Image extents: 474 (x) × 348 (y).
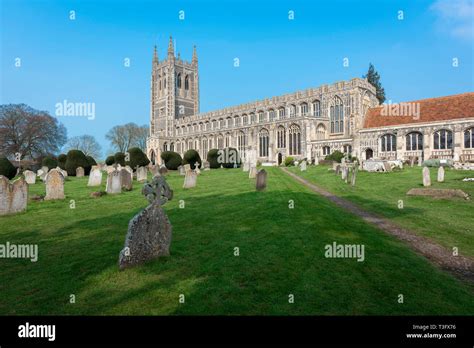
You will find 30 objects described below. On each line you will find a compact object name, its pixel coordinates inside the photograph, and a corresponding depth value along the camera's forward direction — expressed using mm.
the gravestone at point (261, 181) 13531
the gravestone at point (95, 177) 16733
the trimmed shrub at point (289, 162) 42094
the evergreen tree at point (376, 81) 61031
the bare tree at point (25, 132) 43188
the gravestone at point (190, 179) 15484
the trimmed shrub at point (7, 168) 23420
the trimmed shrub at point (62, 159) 32988
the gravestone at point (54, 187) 11984
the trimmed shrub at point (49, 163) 32984
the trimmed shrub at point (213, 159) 39462
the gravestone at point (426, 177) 14850
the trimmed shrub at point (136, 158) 33062
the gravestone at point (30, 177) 20011
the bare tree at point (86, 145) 75688
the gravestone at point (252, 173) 20353
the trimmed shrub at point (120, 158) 36531
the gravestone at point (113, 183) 13586
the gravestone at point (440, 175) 16430
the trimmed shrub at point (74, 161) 28341
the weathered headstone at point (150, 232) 5016
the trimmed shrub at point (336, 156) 34944
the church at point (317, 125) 33000
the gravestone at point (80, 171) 27109
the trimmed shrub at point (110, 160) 40866
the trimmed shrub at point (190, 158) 36812
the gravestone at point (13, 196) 9477
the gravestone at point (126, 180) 15062
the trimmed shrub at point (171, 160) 36031
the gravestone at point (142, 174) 19594
